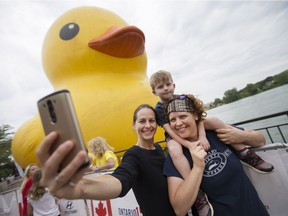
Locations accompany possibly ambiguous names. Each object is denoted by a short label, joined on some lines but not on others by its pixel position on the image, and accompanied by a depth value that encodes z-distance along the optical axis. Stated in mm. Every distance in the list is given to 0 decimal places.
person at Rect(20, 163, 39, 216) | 3612
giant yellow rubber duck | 5254
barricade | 1661
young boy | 1383
